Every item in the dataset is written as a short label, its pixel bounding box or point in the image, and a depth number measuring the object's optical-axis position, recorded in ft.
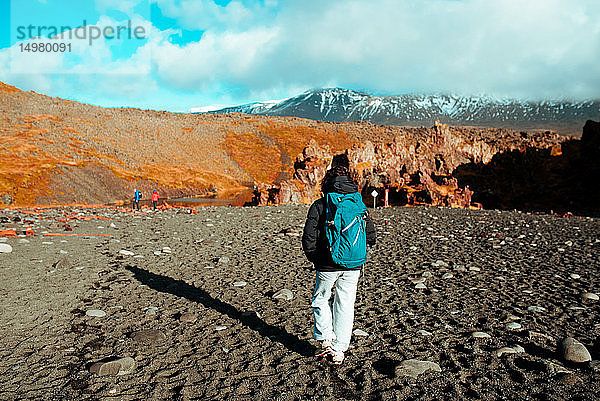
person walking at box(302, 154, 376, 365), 15.17
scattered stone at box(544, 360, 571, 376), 14.29
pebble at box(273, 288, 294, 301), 25.28
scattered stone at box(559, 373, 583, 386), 13.46
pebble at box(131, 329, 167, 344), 18.55
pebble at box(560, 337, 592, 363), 15.23
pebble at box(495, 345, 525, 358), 16.20
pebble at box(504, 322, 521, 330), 19.09
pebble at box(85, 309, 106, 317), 21.93
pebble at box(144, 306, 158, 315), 22.58
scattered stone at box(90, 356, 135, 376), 15.24
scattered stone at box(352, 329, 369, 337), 18.98
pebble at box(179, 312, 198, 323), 21.36
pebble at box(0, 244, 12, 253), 37.64
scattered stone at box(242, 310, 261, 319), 22.00
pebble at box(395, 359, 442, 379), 14.84
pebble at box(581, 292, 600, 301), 23.48
